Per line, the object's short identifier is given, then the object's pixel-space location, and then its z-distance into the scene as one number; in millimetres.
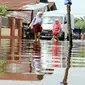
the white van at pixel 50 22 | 33594
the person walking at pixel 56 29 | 26047
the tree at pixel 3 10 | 28880
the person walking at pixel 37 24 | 22214
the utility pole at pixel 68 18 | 6422
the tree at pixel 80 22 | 85062
